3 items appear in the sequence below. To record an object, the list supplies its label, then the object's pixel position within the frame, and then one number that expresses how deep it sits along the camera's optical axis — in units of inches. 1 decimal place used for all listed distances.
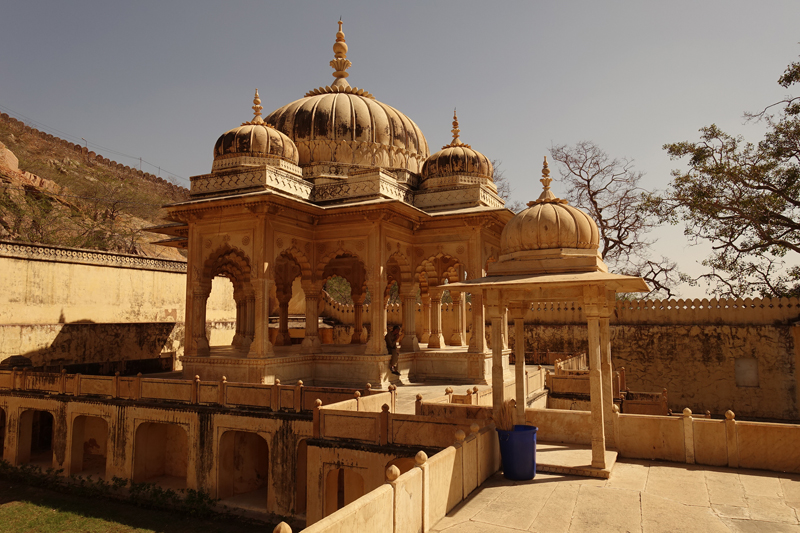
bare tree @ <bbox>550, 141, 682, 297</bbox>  975.6
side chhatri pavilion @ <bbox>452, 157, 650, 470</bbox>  270.1
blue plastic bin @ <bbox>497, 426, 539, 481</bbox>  265.7
